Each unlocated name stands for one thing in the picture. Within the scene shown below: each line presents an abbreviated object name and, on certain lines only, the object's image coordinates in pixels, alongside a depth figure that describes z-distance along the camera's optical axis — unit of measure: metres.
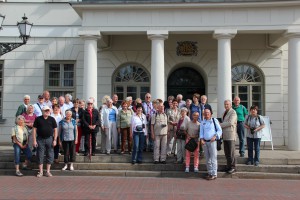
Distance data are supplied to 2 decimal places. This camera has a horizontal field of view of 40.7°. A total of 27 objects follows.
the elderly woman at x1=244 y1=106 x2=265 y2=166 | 12.02
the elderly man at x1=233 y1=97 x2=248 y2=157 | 12.76
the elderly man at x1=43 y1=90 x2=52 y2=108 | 12.90
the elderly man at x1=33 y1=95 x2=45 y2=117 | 12.70
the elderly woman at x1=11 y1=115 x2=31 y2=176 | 11.81
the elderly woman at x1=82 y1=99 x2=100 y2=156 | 12.36
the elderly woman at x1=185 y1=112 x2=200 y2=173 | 11.73
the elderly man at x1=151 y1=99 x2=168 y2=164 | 12.09
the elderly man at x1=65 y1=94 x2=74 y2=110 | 13.05
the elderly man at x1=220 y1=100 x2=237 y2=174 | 11.60
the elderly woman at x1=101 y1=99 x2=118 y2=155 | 12.82
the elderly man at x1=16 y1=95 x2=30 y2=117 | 12.71
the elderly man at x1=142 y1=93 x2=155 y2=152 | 12.80
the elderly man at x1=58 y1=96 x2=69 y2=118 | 12.88
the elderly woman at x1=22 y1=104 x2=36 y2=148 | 12.22
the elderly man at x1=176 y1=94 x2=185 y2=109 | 13.17
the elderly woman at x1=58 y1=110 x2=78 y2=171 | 11.88
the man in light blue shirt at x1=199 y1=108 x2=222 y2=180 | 11.30
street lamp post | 13.01
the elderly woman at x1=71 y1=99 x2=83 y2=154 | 12.39
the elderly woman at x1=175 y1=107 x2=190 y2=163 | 11.95
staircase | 11.74
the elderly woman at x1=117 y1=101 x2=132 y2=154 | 12.61
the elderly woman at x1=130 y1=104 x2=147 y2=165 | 12.16
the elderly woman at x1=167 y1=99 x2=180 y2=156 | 12.39
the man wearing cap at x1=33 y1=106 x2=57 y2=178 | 11.63
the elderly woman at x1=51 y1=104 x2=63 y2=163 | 12.32
